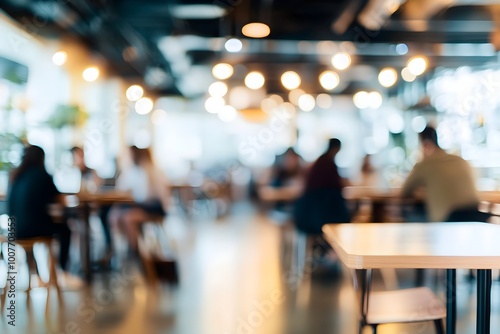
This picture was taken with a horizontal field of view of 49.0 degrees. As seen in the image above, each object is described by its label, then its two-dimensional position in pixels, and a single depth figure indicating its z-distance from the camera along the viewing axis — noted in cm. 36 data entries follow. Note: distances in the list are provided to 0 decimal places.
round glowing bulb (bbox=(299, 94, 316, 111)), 975
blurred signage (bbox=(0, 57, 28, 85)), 501
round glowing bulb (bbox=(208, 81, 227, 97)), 805
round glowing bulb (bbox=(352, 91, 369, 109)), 825
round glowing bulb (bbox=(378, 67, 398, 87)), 667
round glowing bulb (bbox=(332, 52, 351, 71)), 657
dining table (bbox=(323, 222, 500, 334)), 196
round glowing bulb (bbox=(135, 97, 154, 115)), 857
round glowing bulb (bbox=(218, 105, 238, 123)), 1233
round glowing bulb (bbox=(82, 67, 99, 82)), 581
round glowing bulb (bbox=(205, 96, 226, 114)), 981
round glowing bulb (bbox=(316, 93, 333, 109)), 1353
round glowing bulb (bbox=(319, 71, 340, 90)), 701
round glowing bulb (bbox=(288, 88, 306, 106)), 1261
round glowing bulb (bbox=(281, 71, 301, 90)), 729
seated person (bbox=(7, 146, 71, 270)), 425
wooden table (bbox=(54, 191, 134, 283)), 480
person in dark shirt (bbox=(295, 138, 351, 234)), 494
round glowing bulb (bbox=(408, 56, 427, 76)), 619
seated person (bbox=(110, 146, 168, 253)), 511
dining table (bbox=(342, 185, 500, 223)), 502
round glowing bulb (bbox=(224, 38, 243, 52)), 760
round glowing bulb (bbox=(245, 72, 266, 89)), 721
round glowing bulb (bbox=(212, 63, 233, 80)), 703
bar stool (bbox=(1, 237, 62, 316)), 403
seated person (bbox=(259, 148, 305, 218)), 641
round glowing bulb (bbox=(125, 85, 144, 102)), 803
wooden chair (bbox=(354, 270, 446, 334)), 235
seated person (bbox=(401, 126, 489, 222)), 433
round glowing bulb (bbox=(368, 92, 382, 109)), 840
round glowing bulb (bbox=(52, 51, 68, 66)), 530
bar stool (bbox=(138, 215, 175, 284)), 500
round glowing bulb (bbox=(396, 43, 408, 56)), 866
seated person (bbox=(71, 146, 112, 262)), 532
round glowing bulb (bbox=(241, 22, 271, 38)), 518
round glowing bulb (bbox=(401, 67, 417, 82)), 796
